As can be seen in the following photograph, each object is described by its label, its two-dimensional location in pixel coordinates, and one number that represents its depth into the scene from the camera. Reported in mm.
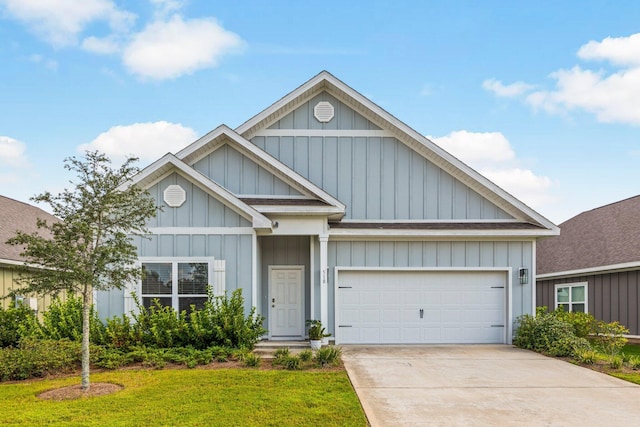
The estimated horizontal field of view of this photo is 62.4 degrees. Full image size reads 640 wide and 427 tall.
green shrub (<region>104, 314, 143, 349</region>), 11164
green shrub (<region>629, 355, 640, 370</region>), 10948
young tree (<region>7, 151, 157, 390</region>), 8555
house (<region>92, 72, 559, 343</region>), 13508
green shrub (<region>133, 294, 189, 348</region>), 11195
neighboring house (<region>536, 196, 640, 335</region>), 16344
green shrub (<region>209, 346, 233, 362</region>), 10773
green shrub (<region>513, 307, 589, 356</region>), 12359
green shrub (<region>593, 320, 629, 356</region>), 12102
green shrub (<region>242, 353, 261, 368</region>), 10352
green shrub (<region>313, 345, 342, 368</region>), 10469
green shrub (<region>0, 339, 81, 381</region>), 9633
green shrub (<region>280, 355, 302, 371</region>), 10227
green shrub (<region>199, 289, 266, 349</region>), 11234
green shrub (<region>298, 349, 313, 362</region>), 10559
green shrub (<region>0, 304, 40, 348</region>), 11484
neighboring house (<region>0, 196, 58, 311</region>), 15201
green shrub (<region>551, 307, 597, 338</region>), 13695
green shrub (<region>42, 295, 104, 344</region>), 11352
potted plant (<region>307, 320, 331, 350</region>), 12430
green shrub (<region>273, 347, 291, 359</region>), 10658
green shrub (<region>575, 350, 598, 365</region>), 11352
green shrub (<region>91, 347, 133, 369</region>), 10328
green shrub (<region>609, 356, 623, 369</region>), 10852
